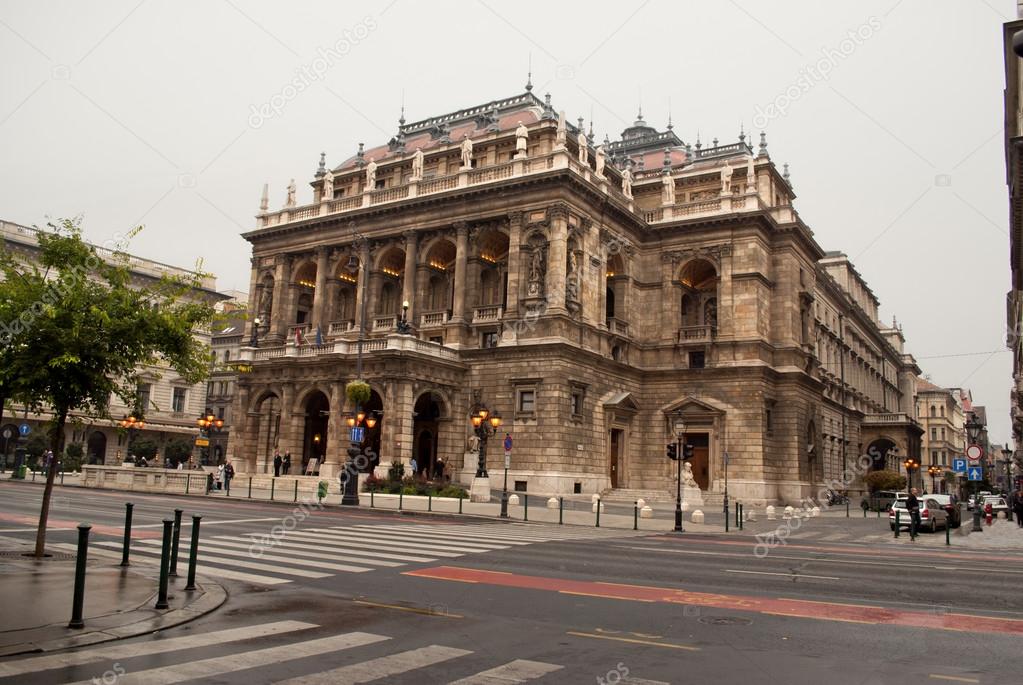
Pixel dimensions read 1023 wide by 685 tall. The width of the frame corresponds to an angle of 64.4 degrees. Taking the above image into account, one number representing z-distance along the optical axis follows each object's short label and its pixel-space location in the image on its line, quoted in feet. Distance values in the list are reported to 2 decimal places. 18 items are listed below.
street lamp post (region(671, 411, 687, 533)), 89.97
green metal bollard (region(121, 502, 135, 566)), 39.76
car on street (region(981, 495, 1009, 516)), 165.63
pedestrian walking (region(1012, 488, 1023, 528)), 127.03
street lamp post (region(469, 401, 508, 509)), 116.29
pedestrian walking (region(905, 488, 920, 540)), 86.79
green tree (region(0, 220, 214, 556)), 44.16
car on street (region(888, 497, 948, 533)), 97.40
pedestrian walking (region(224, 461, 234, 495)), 128.10
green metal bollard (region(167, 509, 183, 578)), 39.29
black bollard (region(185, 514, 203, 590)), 35.78
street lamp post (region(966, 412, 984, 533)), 108.78
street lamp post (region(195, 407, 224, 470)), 145.89
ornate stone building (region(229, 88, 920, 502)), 144.46
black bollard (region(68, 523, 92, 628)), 27.87
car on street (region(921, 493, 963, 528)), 112.98
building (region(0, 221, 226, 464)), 227.38
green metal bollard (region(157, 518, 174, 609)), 31.91
